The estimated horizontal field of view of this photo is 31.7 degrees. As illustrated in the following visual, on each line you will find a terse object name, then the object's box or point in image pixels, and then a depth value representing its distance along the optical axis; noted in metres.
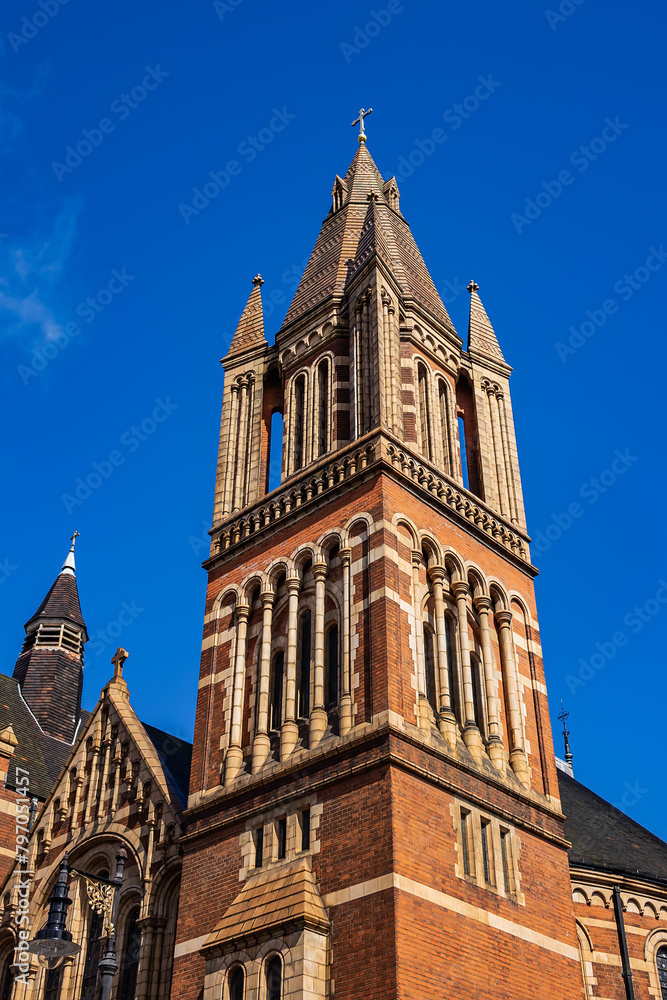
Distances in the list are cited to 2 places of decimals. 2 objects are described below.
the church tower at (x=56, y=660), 46.53
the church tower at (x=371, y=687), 22.27
